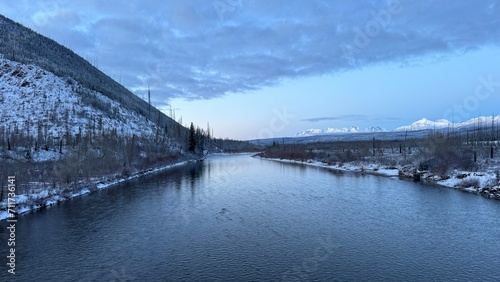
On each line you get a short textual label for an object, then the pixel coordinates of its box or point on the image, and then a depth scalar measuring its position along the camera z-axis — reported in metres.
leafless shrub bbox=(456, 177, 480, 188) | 31.79
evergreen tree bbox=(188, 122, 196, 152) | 108.71
